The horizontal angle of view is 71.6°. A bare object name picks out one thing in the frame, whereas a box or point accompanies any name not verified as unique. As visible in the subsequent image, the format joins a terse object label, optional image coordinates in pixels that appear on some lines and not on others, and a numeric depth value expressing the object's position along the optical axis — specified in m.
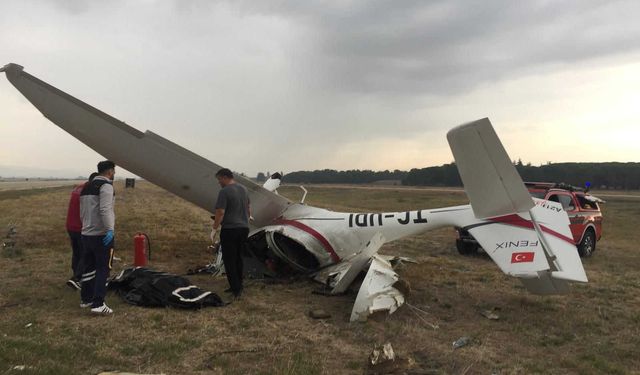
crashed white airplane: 5.67
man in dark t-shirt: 6.76
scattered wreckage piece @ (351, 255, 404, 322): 5.72
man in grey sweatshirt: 5.72
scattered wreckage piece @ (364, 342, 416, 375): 4.23
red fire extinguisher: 8.29
